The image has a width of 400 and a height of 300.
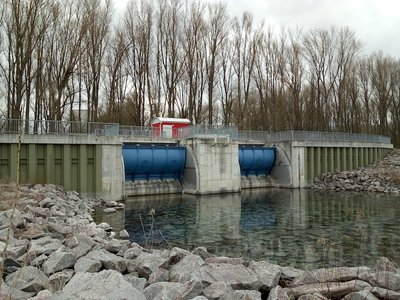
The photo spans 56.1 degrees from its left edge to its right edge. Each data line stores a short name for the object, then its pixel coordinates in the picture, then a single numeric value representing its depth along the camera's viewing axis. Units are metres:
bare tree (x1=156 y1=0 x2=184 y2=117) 38.41
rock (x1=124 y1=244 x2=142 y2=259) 7.36
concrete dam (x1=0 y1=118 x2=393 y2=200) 19.77
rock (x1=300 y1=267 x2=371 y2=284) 5.69
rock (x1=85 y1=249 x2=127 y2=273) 6.12
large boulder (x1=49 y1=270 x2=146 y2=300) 4.13
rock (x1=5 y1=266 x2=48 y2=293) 4.88
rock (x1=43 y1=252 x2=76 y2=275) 5.82
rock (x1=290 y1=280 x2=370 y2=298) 5.06
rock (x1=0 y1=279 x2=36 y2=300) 4.44
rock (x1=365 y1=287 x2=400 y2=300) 4.90
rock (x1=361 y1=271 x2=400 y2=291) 5.39
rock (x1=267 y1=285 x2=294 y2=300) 4.73
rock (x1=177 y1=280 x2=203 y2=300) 4.70
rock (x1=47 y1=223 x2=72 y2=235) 9.19
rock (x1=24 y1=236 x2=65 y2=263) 6.56
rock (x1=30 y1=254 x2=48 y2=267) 6.13
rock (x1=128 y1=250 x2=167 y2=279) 6.16
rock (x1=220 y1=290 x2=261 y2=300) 4.60
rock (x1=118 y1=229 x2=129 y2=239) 12.23
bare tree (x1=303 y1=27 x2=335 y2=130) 44.66
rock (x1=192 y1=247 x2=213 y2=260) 8.10
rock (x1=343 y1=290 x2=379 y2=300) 4.61
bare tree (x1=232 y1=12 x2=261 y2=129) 43.19
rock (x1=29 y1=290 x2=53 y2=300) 4.19
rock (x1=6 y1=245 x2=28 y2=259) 6.21
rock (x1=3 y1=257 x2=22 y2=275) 5.62
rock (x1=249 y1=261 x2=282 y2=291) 5.48
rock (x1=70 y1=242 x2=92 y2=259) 6.61
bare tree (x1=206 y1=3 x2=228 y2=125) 40.50
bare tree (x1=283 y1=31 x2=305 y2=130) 44.00
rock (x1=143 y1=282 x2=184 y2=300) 4.64
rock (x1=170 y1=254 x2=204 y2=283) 5.75
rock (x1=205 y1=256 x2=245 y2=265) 6.85
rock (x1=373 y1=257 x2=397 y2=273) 6.30
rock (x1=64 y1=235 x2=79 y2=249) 7.33
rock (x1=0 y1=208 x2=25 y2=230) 8.90
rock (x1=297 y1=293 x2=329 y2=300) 4.63
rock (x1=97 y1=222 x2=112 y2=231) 12.77
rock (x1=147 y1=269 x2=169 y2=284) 5.68
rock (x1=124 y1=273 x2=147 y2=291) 5.33
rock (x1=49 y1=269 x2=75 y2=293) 5.00
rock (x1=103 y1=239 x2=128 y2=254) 7.83
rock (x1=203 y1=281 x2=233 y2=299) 4.74
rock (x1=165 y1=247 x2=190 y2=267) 6.74
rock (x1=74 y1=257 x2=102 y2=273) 5.73
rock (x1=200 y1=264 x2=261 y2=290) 5.34
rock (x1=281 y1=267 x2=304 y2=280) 6.11
